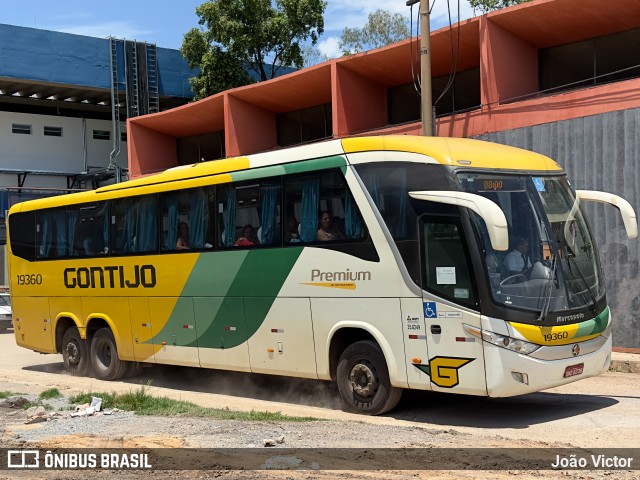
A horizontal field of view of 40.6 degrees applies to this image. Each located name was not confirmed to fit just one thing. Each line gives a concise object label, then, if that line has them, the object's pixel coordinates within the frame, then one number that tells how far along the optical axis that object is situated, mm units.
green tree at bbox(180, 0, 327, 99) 37594
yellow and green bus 9711
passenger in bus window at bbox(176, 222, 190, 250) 13758
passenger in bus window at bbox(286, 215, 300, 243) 11797
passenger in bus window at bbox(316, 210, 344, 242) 11227
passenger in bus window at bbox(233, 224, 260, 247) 12484
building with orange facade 16469
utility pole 16078
